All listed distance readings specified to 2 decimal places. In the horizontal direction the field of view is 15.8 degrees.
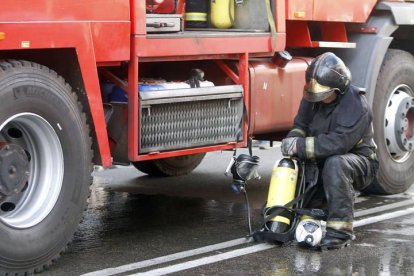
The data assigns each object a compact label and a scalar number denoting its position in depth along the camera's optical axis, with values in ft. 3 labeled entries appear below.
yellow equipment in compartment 36.87
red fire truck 26.73
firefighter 31.87
